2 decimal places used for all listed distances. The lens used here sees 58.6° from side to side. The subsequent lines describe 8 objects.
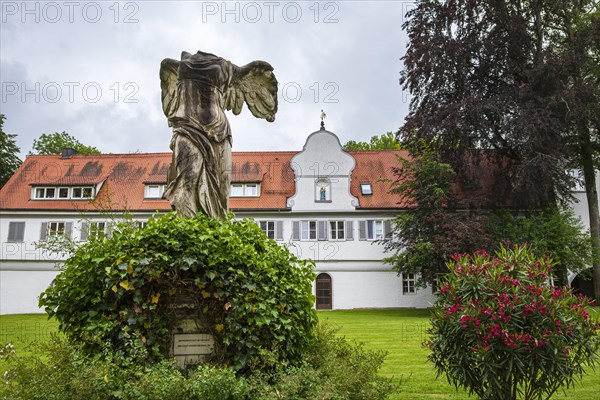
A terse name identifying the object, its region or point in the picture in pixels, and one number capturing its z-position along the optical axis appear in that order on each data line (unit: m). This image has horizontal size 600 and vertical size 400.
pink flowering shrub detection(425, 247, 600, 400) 5.98
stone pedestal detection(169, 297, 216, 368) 5.98
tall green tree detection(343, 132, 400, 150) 47.75
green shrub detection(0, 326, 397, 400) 5.01
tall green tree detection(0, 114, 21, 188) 42.59
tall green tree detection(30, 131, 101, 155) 46.66
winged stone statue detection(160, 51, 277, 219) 7.25
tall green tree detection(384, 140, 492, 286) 25.75
